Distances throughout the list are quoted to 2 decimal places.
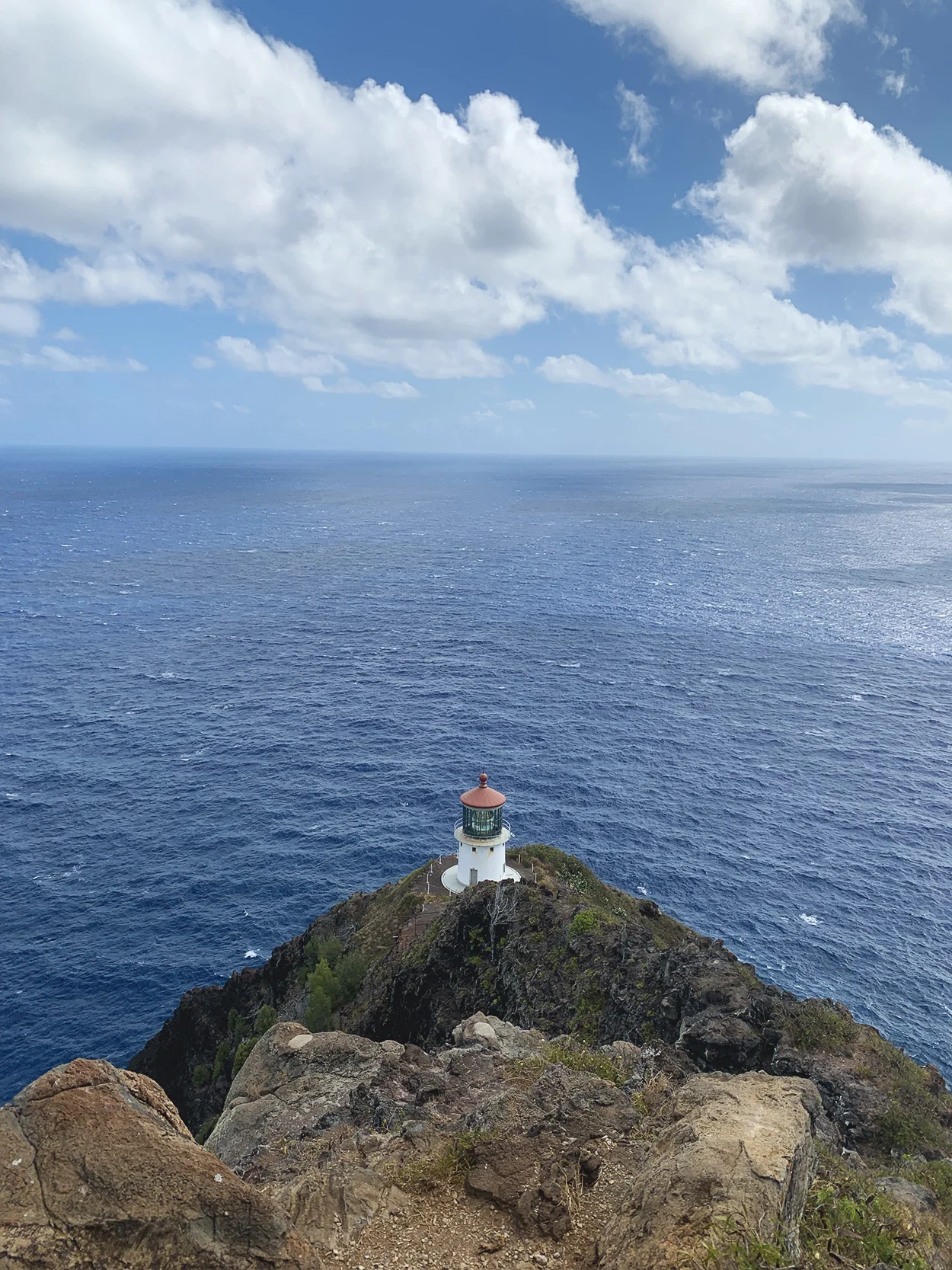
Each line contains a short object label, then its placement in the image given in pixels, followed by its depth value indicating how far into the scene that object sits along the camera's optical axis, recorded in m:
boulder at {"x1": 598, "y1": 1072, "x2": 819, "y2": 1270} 11.41
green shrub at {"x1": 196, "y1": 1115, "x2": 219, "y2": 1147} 36.38
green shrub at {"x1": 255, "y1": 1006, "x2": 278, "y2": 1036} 43.16
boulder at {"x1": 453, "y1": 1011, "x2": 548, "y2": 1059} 25.61
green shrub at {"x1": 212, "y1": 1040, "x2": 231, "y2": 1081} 45.00
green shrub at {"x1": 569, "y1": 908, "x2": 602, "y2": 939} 34.53
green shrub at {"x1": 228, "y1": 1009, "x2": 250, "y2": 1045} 46.31
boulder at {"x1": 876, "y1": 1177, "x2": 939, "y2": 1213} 16.20
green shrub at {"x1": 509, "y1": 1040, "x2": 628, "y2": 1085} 21.85
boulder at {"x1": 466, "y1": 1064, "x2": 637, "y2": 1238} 14.41
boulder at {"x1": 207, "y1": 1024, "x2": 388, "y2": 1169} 21.39
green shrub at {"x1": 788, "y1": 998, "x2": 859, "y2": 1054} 25.61
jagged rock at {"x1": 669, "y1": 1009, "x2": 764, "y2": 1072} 25.42
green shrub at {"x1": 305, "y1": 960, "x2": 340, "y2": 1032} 39.50
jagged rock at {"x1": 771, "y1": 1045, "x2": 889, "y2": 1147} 22.64
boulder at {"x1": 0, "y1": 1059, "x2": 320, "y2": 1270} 10.64
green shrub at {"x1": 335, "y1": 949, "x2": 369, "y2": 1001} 41.94
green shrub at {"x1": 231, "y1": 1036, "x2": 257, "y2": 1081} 40.69
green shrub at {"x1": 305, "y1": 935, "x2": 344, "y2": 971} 45.28
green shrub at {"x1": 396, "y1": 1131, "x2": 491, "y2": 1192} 15.41
